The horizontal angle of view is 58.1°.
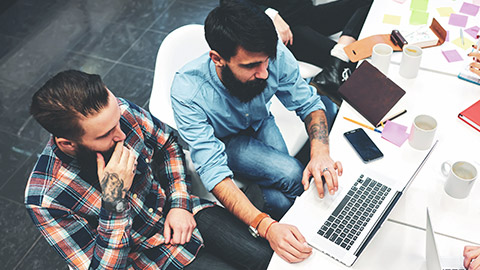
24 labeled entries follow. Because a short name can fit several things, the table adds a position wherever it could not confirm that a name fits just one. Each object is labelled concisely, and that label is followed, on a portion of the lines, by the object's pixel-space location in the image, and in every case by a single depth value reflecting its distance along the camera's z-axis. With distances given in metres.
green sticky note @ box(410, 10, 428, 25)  2.09
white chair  1.82
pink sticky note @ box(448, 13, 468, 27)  2.07
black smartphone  1.58
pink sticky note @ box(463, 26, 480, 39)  2.00
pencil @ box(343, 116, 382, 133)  1.69
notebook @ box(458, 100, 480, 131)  1.65
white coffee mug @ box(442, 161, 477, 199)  1.42
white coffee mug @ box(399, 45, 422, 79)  1.80
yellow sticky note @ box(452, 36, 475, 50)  1.96
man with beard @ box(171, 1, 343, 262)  1.51
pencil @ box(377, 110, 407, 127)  1.70
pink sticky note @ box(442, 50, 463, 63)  1.91
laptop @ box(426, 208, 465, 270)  1.16
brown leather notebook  1.71
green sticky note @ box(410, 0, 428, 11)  2.17
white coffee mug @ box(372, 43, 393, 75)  1.84
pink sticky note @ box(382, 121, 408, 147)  1.64
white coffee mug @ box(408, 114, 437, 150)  1.56
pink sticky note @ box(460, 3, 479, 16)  2.11
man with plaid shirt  1.33
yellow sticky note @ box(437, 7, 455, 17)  2.12
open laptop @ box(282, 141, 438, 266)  1.35
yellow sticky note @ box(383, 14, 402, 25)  2.12
